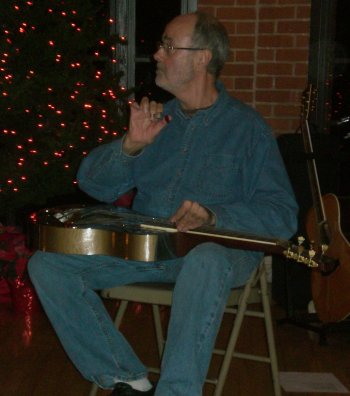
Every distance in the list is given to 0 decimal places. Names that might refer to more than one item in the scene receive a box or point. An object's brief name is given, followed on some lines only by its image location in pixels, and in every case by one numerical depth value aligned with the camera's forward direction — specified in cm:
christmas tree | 523
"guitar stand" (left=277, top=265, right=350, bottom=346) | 452
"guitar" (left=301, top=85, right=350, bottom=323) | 399
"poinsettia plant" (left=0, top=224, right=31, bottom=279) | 510
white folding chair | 309
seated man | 281
